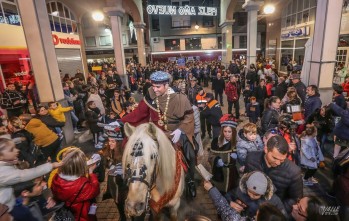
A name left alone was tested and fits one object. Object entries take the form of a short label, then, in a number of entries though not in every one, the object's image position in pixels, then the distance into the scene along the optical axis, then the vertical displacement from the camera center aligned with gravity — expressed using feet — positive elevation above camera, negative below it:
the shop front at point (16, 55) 36.59 +2.28
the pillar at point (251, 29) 40.66 +4.85
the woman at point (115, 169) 10.71 -5.70
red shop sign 47.32 +5.69
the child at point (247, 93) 30.34 -5.66
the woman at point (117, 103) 24.82 -4.86
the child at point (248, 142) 12.26 -5.12
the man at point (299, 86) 23.57 -3.90
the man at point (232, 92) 29.30 -5.09
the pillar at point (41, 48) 20.68 +1.75
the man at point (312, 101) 19.02 -4.53
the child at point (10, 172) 8.15 -4.17
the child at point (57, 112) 20.00 -4.38
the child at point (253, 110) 24.36 -6.41
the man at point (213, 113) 20.51 -5.43
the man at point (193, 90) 27.24 -4.24
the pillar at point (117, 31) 39.70 +5.71
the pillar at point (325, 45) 21.91 +0.44
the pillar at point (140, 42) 62.31 +5.38
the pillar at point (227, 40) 62.80 +4.29
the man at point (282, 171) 8.14 -4.71
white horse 6.75 -3.81
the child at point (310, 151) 14.82 -6.95
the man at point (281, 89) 26.53 -4.59
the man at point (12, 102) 24.97 -3.98
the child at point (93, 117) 23.43 -5.94
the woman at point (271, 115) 16.34 -4.79
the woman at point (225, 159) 12.56 -6.09
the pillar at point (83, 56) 60.59 +2.09
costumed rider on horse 11.58 -2.90
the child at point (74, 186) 8.86 -5.02
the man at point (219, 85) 36.68 -5.13
